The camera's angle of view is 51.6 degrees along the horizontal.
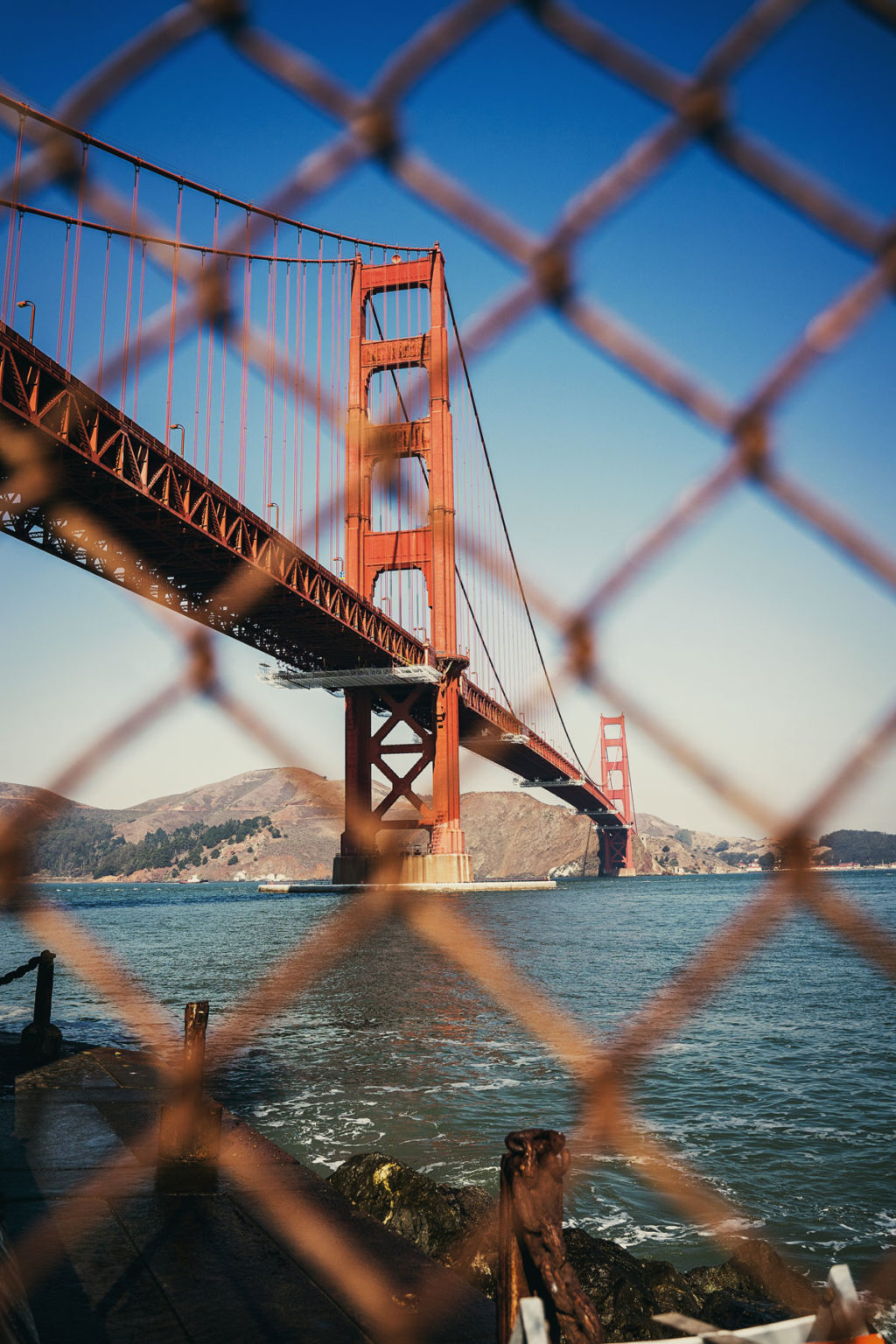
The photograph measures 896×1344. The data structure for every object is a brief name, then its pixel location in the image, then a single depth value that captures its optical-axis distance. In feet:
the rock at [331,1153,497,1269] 20.51
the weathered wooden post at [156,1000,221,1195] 18.21
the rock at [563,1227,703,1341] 17.11
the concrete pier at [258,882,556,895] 146.65
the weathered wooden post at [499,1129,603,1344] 5.63
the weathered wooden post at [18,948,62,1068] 32.42
